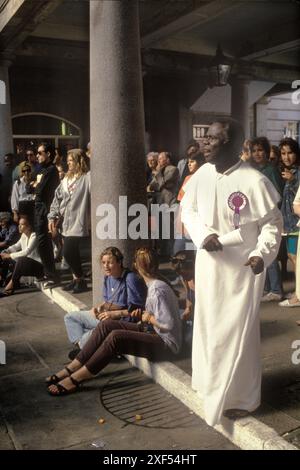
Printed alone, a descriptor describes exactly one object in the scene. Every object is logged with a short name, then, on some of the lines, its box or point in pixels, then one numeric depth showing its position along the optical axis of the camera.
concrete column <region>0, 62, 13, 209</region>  10.58
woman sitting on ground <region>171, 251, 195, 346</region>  4.43
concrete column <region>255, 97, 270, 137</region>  17.14
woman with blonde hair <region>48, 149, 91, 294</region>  6.33
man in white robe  3.02
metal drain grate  3.38
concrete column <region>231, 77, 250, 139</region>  12.95
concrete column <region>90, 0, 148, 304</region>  4.47
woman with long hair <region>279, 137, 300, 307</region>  5.17
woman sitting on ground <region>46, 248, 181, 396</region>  3.82
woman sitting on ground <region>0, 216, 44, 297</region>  6.99
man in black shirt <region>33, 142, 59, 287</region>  6.75
